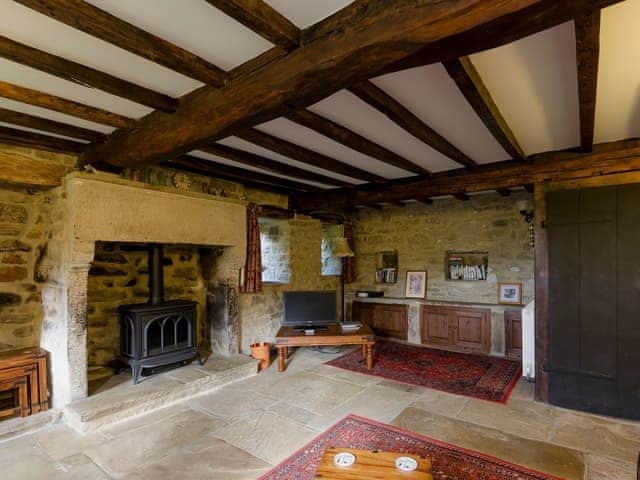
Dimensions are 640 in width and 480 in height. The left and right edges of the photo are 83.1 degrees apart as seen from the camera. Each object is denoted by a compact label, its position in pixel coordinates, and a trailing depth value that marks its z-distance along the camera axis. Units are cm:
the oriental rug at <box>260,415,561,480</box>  220
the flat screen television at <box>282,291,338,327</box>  460
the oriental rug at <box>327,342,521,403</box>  368
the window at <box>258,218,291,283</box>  539
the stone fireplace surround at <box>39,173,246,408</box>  295
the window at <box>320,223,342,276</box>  646
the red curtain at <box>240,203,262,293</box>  446
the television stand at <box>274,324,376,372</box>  419
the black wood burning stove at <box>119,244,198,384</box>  340
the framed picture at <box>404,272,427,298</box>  566
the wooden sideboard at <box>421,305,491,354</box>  502
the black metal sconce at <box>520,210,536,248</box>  439
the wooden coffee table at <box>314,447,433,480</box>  159
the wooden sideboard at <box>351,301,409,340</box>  569
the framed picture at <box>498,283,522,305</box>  492
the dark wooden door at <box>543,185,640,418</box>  295
